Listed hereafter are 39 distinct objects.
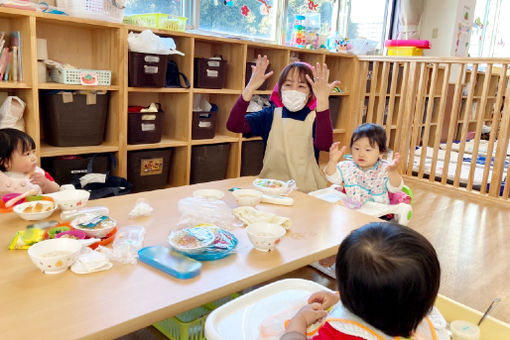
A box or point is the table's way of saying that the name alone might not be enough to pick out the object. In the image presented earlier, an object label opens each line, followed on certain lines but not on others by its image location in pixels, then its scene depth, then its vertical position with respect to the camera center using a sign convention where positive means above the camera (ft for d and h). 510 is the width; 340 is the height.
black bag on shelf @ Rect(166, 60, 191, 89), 10.27 +0.06
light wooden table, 2.62 -1.44
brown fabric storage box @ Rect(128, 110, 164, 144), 9.57 -1.08
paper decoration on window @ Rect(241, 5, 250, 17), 12.98 +2.10
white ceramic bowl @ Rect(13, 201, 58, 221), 4.17 -1.32
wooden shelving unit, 8.11 +0.01
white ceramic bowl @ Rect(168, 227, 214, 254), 3.65 -1.34
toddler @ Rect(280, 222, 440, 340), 2.52 -1.08
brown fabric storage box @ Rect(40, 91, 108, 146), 8.63 -0.89
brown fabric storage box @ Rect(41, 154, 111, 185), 8.65 -1.82
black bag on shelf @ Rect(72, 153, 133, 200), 8.44 -2.15
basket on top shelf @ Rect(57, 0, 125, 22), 8.46 +1.24
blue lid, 3.31 -1.40
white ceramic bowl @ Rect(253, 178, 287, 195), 5.67 -1.31
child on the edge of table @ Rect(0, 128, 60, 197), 5.10 -1.12
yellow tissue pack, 3.57 -1.35
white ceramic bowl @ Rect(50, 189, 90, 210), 4.44 -1.26
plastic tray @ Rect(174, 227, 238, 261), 3.64 -1.38
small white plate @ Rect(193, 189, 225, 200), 5.26 -1.32
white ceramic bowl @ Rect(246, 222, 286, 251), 3.83 -1.30
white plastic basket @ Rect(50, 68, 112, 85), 8.43 -0.05
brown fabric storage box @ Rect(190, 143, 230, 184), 11.02 -2.02
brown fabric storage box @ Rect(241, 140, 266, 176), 12.11 -2.01
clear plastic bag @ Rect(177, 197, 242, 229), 4.38 -1.33
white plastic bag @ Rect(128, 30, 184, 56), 9.00 +0.70
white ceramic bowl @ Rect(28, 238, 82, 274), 3.18 -1.33
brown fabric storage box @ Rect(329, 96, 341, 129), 14.49 -0.56
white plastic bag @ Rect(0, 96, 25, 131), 7.79 -0.76
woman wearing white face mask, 7.02 -0.65
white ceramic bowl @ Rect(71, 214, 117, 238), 3.80 -1.31
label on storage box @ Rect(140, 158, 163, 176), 9.98 -2.00
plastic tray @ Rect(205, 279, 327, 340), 3.13 -1.70
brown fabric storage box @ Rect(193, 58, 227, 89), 10.55 +0.20
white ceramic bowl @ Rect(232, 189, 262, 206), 5.06 -1.28
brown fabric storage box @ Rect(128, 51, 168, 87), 9.11 +0.17
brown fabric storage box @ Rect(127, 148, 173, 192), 9.82 -2.03
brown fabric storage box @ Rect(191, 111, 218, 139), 10.77 -1.07
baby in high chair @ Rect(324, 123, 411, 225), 6.45 -1.26
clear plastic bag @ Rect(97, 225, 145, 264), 3.49 -1.38
